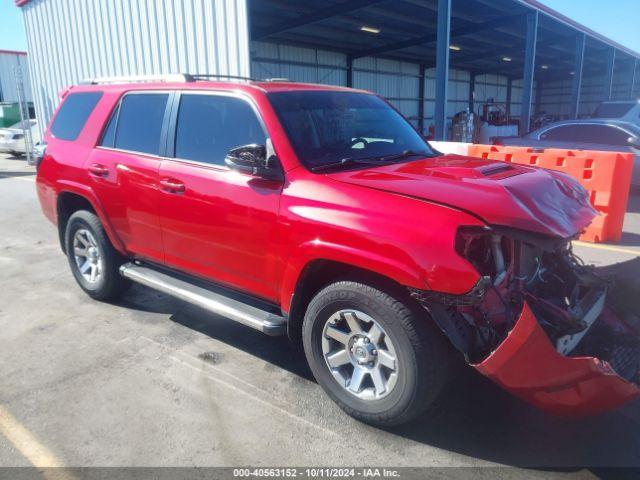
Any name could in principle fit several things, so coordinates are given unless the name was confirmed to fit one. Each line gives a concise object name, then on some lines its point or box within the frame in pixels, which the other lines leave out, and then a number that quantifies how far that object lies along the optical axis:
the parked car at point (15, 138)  17.80
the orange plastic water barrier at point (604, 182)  6.79
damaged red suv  2.55
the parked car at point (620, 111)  13.33
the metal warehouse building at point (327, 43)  10.91
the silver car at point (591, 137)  9.66
